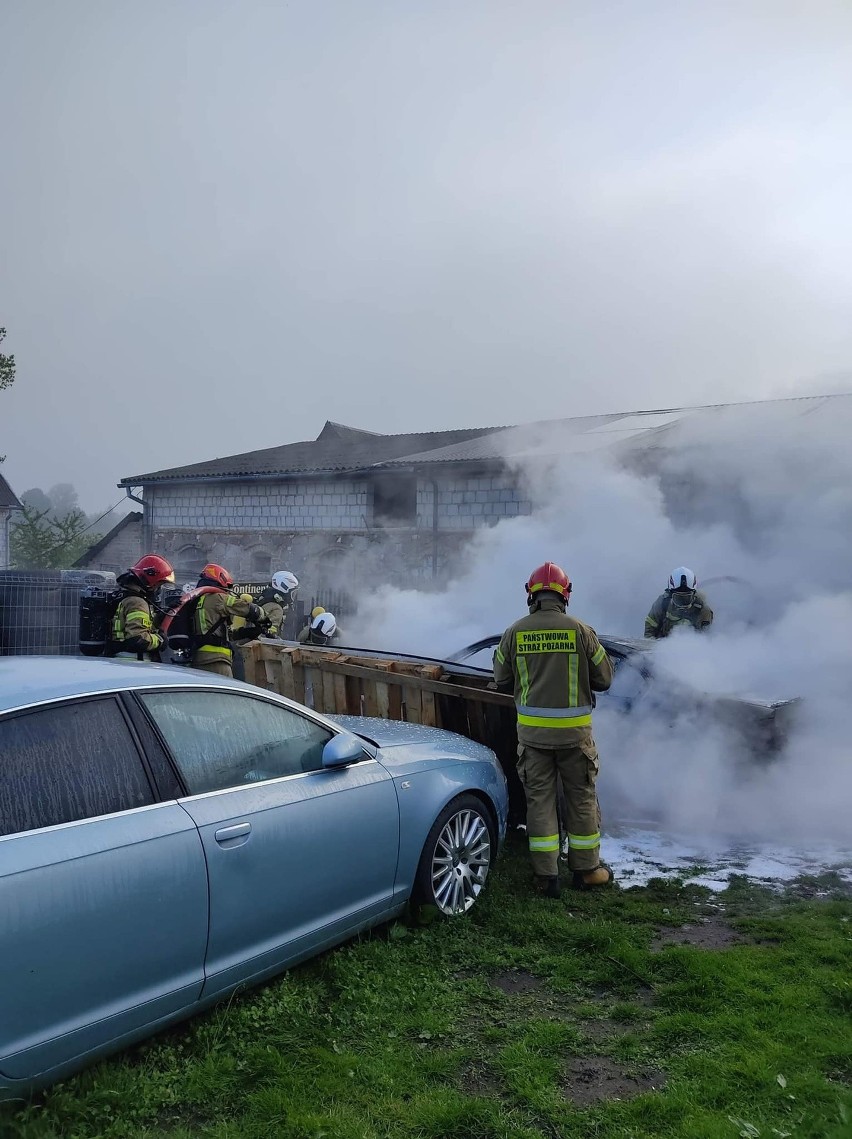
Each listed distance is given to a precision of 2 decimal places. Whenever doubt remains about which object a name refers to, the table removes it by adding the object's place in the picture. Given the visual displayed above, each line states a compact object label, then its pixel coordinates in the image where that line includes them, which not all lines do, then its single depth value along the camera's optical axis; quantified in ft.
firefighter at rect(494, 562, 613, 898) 16.29
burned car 19.92
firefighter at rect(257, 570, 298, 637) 30.37
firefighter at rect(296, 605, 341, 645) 31.14
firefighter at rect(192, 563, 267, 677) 23.15
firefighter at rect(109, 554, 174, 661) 21.75
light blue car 8.24
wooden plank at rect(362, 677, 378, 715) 20.02
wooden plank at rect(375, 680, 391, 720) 19.77
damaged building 47.37
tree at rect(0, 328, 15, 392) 74.08
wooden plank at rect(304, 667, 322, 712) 21.42
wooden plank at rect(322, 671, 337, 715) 20.98
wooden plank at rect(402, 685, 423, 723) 19.33
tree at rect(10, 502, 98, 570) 100.99
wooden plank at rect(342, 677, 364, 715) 20.54
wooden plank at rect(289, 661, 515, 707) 18.40
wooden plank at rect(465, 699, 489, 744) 18.89
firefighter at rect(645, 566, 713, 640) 29.86
